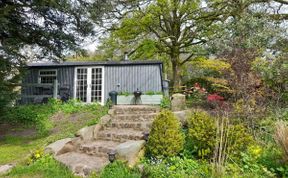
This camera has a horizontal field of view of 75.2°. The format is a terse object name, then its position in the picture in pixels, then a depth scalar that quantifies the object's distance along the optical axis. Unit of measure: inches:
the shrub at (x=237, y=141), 131.1
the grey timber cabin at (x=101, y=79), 378.4
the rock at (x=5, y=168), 155.1
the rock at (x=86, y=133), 201.0
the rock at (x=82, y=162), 148.9
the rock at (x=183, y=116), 184.0
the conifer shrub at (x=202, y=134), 135.0
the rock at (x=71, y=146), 182.9
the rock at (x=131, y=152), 145.8
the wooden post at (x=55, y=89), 355.1
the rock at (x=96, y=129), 212.2
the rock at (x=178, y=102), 262.2
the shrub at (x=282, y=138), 113.1
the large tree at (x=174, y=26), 421.1
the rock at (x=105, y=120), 228.8
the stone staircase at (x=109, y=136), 158.7
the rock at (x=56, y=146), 177.6
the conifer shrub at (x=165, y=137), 140.2
